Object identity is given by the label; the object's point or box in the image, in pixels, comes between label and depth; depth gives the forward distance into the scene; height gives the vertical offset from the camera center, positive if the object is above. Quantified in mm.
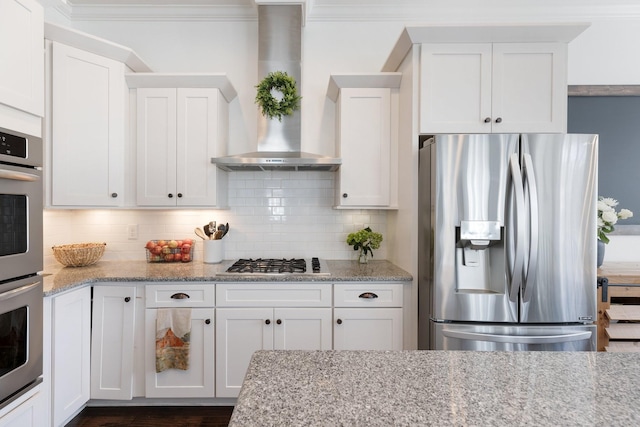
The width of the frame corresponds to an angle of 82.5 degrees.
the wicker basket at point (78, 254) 2570 -305
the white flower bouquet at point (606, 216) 2447 -13
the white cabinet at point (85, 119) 2348 +620
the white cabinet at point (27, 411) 1495 -869
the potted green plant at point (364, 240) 2840 -215
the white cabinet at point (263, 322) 2357 -710
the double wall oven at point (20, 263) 1471 -220
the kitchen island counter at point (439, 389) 696 -389
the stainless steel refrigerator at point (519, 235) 2027 -118
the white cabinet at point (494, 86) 2289 +804
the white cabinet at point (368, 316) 2375 -673
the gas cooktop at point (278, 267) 2414 -390
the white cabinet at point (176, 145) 2660 +491
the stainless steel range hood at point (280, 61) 2828 +1198
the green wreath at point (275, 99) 2746 +884
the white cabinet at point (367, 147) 2691 +488
